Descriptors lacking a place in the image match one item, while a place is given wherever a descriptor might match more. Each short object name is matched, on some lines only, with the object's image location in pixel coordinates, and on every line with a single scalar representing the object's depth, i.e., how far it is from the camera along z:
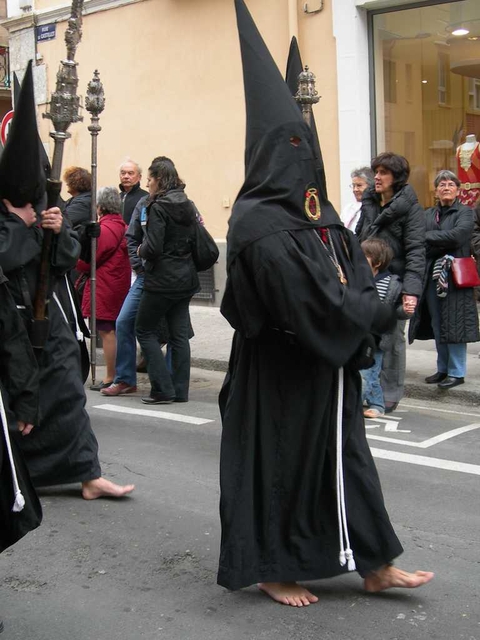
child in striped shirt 6.96
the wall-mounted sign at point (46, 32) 15.66
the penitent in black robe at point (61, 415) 5.18
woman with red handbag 8.15
